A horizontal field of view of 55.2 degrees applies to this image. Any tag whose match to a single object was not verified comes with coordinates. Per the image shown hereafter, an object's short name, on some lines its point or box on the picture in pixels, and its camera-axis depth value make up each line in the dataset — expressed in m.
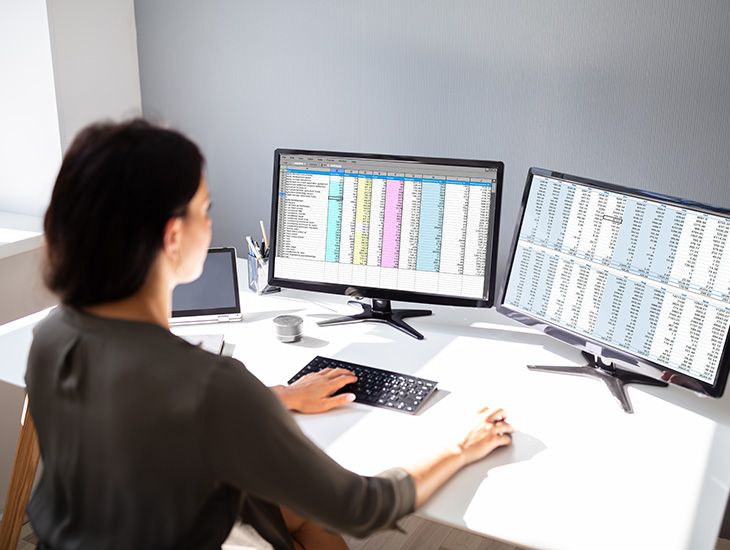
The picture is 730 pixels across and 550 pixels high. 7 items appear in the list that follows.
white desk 1.13
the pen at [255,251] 2.08
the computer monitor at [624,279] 1.39
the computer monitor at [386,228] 1.77
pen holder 2.10
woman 0.89
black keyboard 1.46
